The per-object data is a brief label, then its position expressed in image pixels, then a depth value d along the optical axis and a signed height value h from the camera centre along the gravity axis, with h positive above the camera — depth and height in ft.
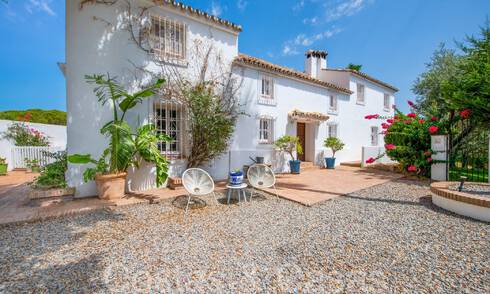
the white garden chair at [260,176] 22.36 -3.46
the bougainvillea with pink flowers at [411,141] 31.12 +0.49
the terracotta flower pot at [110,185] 20.39 -4.05
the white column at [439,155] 29.04 -1.53
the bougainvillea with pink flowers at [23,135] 43.60 +1.87
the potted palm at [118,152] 19.92 -0.81
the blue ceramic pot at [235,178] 20.67 -3.36
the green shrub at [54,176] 21.15 -3.32
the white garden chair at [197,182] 19.11 -3.63
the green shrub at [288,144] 36.35 +0.02
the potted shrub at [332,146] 43.78 -0.40
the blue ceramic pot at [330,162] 43.70 -3.75
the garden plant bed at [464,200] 15.94 -4.59
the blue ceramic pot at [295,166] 37.52 -3.93
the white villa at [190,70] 21.58 +8.46
